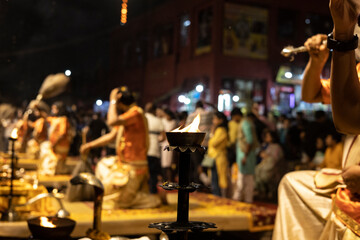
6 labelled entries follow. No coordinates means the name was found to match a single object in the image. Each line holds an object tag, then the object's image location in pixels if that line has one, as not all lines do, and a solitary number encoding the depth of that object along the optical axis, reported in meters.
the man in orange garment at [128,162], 5.86
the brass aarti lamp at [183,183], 1.31
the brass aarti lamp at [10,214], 4.45
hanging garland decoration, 9.50
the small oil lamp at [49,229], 2.53
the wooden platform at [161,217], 4.59
